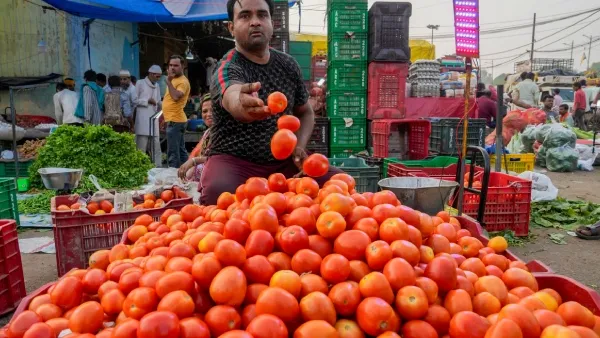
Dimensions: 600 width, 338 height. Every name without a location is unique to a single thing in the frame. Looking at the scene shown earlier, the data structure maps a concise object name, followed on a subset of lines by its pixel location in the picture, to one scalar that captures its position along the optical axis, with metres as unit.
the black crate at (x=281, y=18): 8.89
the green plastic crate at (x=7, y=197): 5.23
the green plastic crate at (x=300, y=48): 11.70
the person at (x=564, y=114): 14.16
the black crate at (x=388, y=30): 7.98
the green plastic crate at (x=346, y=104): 8.27
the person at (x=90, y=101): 9.08
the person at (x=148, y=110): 9.59
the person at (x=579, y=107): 16.71
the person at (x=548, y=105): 12.56
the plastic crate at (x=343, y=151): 8.27
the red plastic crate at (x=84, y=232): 3.82
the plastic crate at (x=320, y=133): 8.15
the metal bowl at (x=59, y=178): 5.46
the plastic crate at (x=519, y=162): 7.38
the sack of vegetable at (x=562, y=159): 10.48
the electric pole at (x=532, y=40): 43.61
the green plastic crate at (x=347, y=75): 8.30
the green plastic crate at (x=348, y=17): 8.23
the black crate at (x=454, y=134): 7.29
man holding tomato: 3.07
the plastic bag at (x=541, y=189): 6.74
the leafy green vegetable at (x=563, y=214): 6.04
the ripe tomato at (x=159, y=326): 1.33
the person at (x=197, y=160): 4.96
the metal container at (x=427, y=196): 3.64
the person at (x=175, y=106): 8.35
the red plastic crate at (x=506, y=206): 5.15
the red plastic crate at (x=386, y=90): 8.09
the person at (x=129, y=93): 9.62
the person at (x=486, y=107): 10.50
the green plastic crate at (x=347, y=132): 8.23
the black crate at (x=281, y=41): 8.86
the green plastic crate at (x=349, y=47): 8.30
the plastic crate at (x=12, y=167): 8.56
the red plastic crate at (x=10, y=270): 3.40
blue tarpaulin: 8.18
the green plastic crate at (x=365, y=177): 5.59
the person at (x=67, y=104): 9.10
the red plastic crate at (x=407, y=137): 7.01
